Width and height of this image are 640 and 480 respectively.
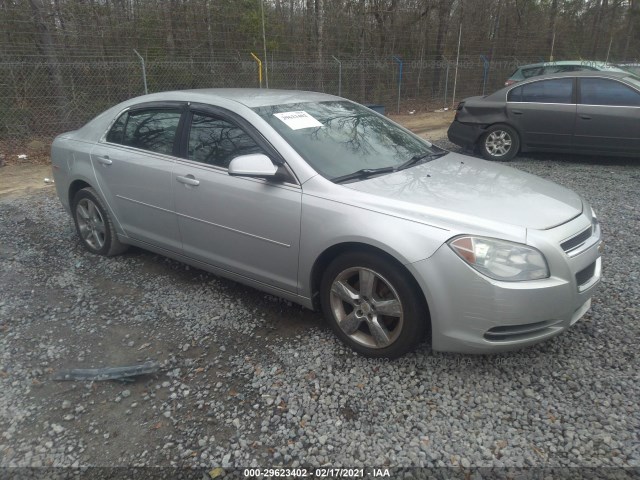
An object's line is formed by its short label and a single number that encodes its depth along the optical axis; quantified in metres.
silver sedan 2.55
